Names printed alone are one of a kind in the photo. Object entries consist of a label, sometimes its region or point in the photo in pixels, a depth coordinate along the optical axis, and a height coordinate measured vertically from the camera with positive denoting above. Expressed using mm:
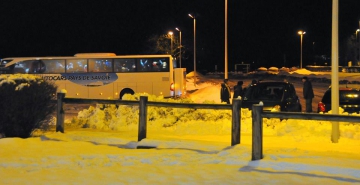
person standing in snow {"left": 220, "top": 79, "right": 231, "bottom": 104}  24172 +184
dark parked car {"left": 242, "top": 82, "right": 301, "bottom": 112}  17359 +76
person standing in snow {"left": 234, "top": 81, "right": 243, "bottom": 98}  22784 +351
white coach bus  32781 +1581
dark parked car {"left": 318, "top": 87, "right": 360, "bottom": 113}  18250 -81
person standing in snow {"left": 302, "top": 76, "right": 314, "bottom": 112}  23156 +237
